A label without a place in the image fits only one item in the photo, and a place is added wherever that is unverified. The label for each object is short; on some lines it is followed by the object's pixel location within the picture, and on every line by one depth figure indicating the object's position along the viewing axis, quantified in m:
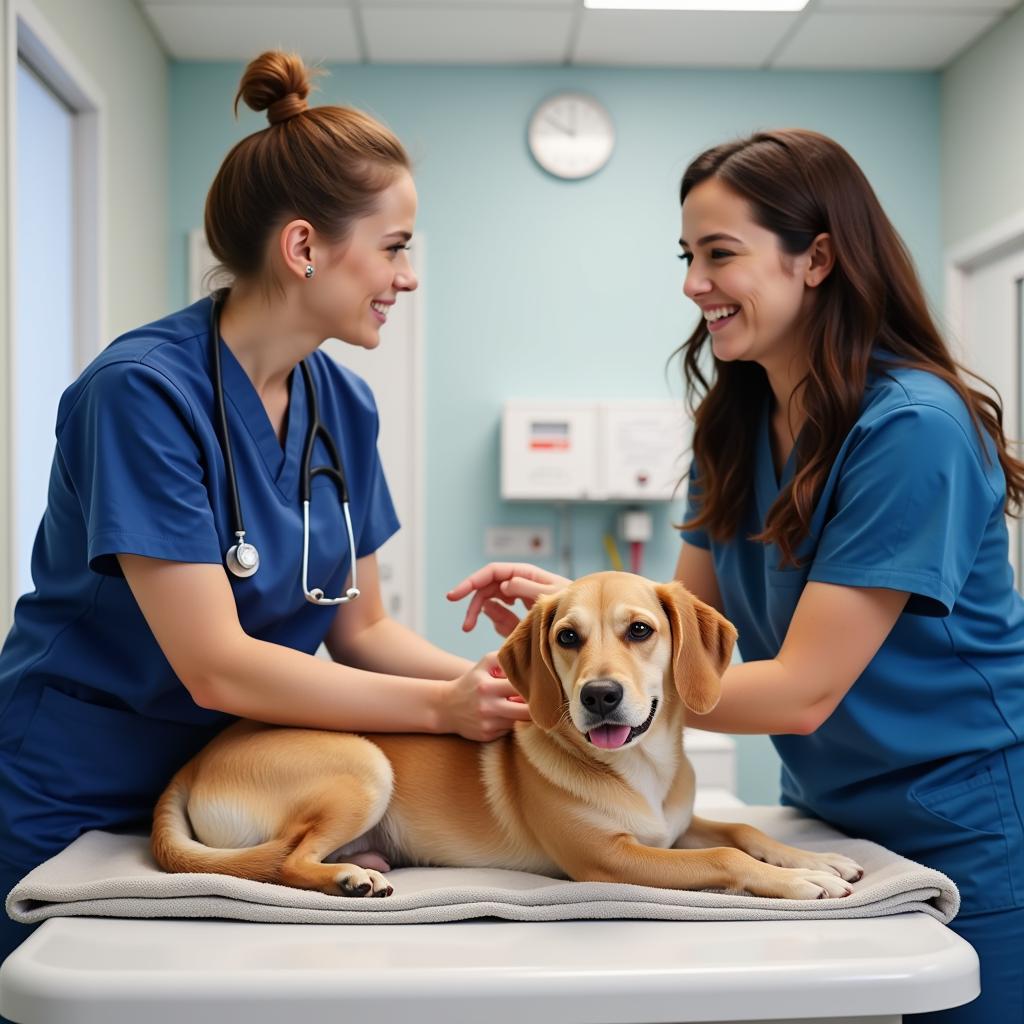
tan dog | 1.14
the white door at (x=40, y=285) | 2.78
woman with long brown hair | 1.23
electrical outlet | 3.96
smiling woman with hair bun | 1.18
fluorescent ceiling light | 3.44
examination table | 0.91
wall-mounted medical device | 3.82
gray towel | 1.06
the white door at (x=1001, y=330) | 3.59
